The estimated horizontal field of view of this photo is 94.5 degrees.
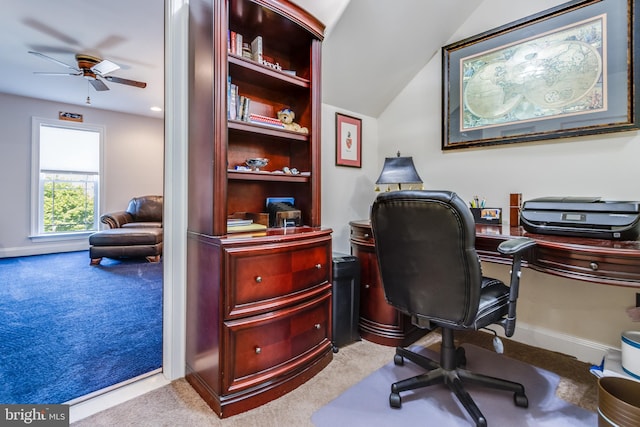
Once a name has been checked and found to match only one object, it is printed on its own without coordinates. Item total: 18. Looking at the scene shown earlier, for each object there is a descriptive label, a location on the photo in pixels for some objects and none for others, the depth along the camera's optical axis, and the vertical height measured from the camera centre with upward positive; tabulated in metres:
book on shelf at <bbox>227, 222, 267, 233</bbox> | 1.55 -0.08
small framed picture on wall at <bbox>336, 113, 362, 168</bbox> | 2.61 +0.67
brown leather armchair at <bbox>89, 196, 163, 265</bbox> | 4.22 -0.39
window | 4.93 +0.63
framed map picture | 1.75 +0.94
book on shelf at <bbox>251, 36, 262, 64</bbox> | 1.71 +0.97
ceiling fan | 3.28 +1.66
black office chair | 1.21 -0.27
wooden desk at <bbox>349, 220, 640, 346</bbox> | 1.21 -0.23
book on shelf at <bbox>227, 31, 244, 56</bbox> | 1.64 +0.96
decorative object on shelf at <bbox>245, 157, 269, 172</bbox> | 1.81 +0.31
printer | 1.40 -0.01
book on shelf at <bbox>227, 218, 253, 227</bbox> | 1.61 -0.05
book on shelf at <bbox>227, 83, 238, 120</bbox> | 1.64 +0.63
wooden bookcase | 1.41 -0.15
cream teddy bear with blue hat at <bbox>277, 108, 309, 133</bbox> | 1.92 +0.63
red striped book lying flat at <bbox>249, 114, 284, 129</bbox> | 1.75 +0.57
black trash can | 1.98 -0.58
